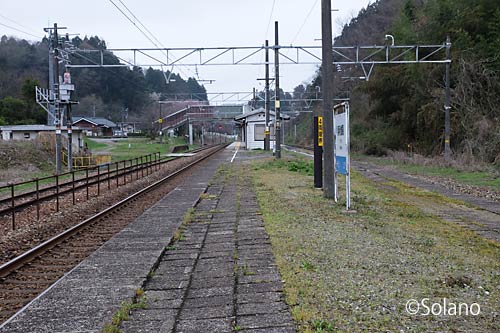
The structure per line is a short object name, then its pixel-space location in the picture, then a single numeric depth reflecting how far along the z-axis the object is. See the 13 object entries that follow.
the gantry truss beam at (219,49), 24.06
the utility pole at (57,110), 27.04
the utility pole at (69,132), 28.72
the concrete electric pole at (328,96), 13.43
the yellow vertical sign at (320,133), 16.14
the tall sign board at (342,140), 11.76
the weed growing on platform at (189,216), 11.16
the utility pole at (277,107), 31.86
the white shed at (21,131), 43.62
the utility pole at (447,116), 26.19
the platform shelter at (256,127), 55.53
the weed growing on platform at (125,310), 4.70
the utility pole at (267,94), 35.80
